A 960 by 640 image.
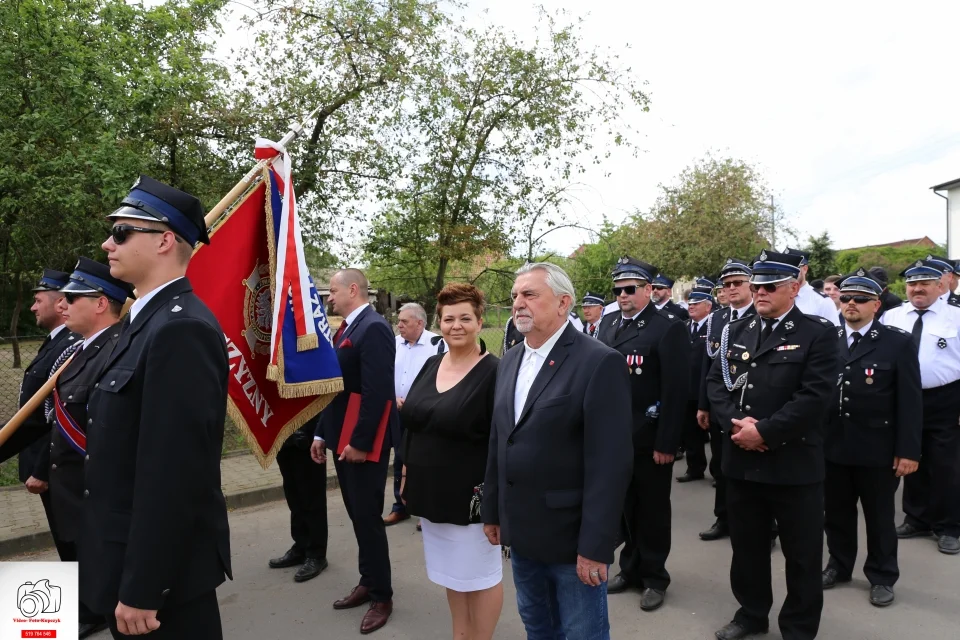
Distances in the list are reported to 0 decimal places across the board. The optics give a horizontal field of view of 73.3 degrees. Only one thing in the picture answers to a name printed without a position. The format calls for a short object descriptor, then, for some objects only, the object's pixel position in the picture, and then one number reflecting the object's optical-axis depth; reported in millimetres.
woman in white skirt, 3293
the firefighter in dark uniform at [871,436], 4391
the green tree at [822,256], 41094
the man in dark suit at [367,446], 4184
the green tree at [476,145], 10336
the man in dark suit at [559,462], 2633
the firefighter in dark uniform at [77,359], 3271
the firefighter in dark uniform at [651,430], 4426
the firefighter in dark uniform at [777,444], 3580
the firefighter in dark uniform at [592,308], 8609
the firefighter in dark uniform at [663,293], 8219
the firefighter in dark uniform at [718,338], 5660
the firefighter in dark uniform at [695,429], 7805
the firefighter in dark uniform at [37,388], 3576
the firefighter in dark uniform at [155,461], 1987
